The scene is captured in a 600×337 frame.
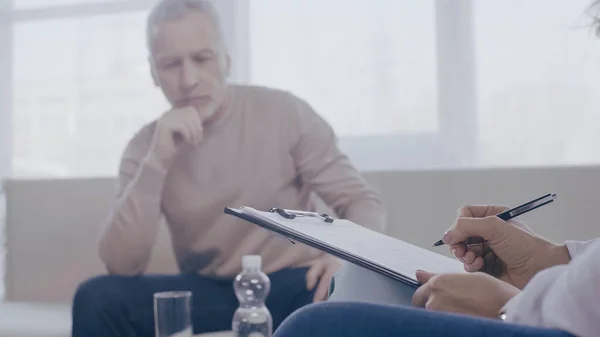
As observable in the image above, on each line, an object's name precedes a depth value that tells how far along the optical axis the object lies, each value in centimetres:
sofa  219
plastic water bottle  195
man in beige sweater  209
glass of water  191
